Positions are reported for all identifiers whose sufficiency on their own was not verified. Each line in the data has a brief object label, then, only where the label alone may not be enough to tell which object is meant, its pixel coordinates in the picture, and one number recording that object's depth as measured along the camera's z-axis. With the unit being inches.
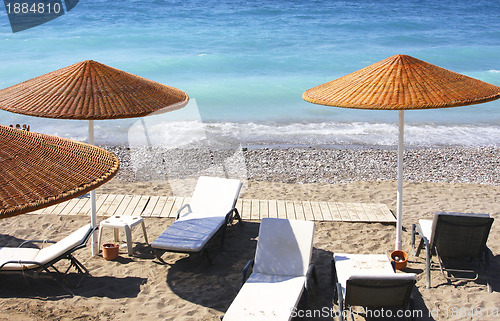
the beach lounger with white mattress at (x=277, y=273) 182.2
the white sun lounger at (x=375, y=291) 171.3
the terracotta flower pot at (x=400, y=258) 230.7
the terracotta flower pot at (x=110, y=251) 238.4
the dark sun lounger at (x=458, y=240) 214.2
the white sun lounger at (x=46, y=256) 202.8
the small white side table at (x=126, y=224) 241.9
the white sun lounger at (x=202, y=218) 229.9
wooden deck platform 287.0
